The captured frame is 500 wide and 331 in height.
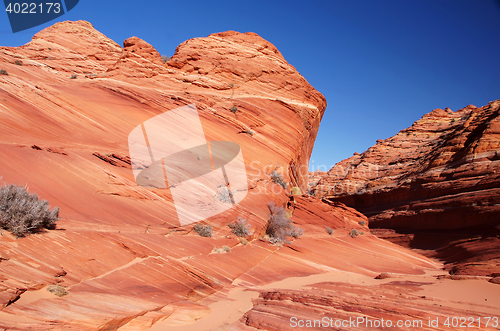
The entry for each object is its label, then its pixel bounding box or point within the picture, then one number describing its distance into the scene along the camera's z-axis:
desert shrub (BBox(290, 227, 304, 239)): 14.56
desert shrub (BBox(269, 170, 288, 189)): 16.52
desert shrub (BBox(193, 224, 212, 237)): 10.01
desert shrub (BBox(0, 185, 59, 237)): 5.90
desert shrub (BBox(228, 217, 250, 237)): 11.32
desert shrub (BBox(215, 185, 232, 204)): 12.07
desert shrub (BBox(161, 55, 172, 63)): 23.44
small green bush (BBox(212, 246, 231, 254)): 9.48
